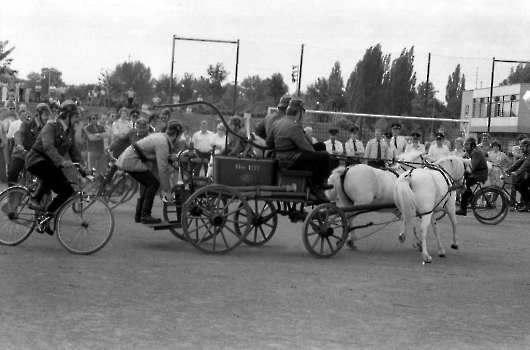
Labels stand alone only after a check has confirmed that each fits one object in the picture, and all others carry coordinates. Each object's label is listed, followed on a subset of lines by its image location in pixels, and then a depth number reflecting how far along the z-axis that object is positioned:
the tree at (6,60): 66.86
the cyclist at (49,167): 12.09
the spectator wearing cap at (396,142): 22.80
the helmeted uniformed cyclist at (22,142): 16.02
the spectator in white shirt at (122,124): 21.61
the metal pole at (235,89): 29.52
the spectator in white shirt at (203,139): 21.95
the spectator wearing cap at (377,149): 22.59
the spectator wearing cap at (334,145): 23.05
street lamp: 30.00
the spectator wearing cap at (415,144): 22.52
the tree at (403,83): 34.28
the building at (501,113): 34.47
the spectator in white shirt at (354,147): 23.22
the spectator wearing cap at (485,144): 24.16
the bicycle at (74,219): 11.75
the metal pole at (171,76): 28.38
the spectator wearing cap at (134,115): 21.11
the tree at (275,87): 37.41
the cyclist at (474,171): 19.70
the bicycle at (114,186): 16.98
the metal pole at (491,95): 32.38
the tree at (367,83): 36.44
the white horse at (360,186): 13.80
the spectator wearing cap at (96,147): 20.17
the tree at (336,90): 35.88
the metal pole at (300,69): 31.53
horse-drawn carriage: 12.45
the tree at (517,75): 33.81
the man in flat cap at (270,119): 13.51
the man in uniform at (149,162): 12.98
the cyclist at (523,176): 22.91
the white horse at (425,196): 12.97
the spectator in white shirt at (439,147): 20.93
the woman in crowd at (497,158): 24.91
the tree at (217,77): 30.06
